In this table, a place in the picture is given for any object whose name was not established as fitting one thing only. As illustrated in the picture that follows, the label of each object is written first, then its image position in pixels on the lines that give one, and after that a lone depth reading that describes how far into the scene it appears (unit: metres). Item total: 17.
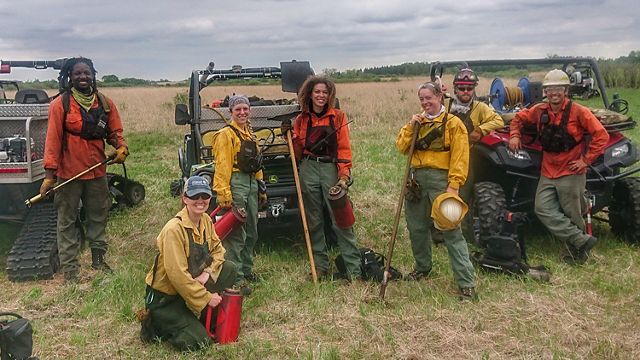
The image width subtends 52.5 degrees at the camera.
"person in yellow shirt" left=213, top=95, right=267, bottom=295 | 5.20
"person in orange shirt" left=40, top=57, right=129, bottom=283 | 5.71
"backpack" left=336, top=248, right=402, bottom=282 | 5.57
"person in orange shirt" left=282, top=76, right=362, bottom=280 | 5.55
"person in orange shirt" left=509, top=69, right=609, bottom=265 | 5.80
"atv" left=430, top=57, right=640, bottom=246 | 6.14
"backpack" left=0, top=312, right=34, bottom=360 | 3.29
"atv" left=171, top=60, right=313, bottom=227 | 6.29
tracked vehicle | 5.95
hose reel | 7.26
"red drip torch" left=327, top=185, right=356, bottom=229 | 5.41
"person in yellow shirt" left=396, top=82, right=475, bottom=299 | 4.95
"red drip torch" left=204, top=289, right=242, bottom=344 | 4.35
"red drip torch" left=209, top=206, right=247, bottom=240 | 5.14
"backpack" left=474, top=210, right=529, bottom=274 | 5.53
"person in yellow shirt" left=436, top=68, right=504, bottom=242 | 5.96
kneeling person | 4.12
